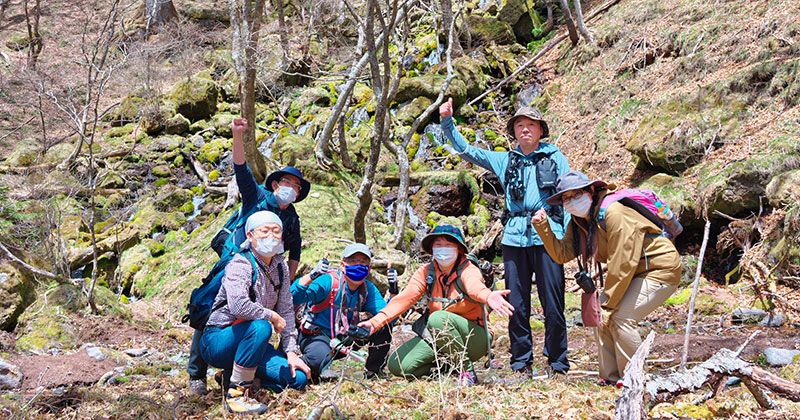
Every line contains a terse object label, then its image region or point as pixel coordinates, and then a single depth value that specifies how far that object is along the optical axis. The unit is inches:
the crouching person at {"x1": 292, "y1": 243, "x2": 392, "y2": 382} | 181.9
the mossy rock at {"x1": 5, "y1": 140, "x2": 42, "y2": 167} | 639.8
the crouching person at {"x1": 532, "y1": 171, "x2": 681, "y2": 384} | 145.6
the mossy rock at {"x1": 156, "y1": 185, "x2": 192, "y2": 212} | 537.6
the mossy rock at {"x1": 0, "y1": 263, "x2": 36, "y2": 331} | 284.0
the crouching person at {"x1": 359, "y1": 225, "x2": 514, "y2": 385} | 165.9
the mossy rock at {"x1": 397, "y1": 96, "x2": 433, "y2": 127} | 572.3
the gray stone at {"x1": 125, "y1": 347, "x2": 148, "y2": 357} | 252.8
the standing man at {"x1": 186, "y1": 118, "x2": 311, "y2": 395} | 172.2
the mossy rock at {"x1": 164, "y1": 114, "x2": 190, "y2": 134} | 677.3
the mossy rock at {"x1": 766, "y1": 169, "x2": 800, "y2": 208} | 277.6
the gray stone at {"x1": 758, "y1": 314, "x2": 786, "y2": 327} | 231.8
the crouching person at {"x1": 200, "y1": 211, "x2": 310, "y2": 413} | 153.0
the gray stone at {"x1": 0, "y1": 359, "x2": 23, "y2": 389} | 193.6
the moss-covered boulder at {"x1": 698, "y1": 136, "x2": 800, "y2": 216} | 294.8
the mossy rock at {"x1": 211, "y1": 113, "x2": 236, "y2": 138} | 682.8
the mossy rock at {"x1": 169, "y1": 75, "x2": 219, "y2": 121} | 703.1
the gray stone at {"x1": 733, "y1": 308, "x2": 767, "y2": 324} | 241.0
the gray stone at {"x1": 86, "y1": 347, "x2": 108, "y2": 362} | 236.1
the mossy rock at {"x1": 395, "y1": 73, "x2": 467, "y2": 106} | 593.6
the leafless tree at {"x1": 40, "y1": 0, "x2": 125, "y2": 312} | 311.1
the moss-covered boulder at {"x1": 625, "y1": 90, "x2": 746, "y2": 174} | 363.6
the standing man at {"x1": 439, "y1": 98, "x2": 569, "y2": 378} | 172.4
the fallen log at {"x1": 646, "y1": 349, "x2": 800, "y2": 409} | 116.0
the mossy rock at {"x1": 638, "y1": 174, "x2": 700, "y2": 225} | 328.2
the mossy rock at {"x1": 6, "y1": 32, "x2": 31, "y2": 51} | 944.4
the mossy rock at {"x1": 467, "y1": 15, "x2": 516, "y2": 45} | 732.7
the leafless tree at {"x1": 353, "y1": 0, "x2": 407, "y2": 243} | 299.2
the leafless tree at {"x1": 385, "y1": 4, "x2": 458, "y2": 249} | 387.7
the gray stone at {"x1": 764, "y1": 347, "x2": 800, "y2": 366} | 172.2
